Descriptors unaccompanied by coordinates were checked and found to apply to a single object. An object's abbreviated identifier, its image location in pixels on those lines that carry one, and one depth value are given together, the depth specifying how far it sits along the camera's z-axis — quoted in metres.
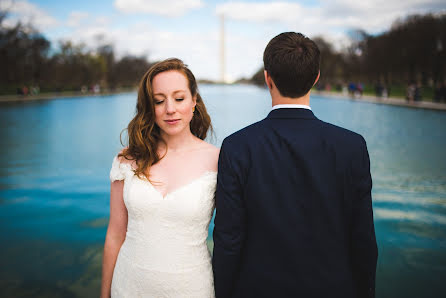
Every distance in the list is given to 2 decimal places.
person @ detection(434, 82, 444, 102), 26.61
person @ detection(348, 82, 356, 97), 39.69
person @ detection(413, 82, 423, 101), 28.43
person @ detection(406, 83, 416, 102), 28.62
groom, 1.87
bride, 2.20
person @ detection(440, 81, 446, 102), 26.46
